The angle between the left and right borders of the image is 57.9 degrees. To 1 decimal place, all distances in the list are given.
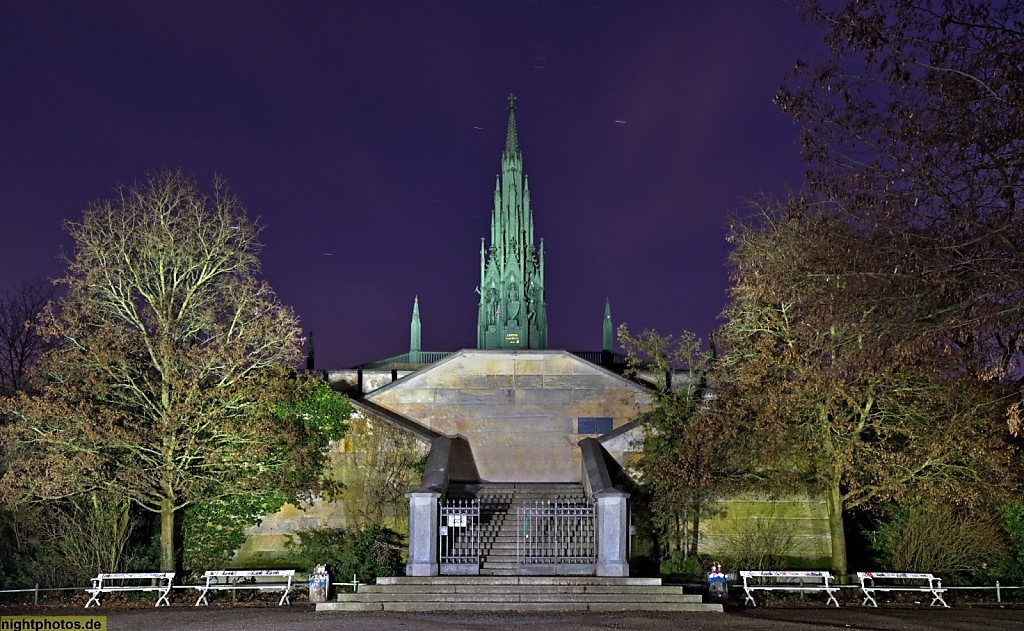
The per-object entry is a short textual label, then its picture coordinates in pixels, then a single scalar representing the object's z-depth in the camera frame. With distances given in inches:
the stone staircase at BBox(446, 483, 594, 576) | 685.9
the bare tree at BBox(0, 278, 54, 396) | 1213.1
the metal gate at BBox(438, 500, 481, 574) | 651.5
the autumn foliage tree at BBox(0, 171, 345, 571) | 705.0
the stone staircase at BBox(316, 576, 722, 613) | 605.0
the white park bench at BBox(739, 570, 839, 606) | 658.8
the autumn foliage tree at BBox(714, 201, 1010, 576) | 675.4
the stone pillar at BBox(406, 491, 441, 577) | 645.9
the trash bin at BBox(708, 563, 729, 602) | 642.2
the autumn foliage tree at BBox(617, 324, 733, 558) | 738.2
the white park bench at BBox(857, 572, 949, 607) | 659.4
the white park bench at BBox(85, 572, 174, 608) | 656.4
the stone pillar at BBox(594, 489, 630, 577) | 643.5
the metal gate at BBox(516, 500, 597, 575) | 657.0
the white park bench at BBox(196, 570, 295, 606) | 658.2
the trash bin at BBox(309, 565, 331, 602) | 634.8
